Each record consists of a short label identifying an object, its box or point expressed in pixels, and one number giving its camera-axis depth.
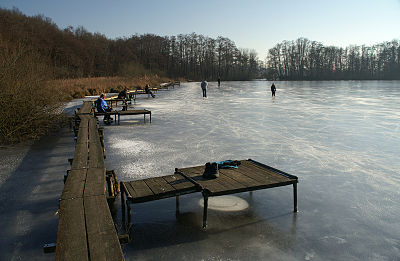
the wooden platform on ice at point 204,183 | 3.69
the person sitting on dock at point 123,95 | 18.23
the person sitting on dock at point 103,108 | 11.72
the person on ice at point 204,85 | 24.02
